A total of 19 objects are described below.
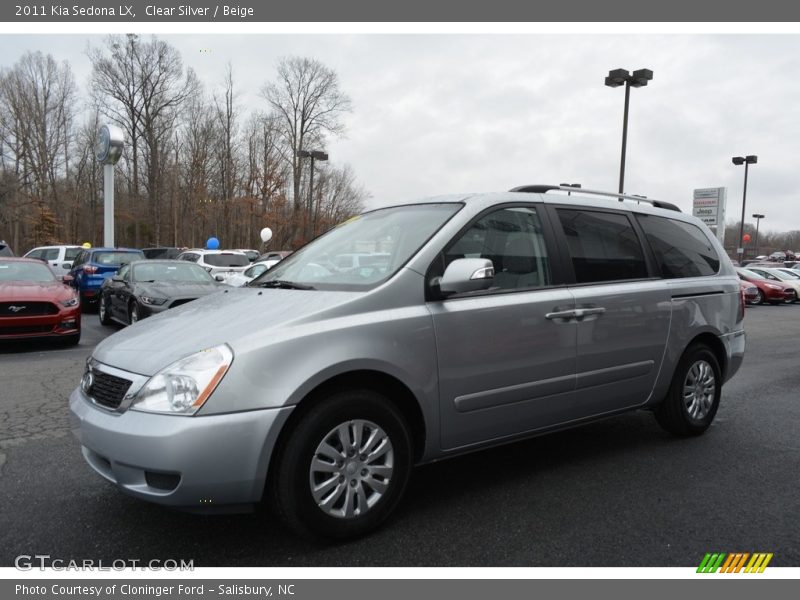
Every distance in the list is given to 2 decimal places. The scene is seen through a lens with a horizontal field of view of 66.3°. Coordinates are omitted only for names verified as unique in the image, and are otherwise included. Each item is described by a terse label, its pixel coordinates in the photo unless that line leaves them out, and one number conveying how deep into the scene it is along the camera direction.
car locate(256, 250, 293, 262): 24.53
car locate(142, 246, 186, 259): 31.27
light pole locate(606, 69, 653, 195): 20.30
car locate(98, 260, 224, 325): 10.73
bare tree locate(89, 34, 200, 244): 41.88
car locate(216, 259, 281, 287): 15.69
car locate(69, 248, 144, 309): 15.13
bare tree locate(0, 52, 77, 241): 43.84
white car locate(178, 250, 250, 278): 19.22
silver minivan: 2.75
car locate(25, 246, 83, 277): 20.60
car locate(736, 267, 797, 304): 23.95
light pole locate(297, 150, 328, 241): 36.39
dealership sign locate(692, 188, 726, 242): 32.41
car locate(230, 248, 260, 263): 29.88
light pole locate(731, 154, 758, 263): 40.25
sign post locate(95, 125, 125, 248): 26.42
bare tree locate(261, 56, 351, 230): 47.75
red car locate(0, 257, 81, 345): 8.75
